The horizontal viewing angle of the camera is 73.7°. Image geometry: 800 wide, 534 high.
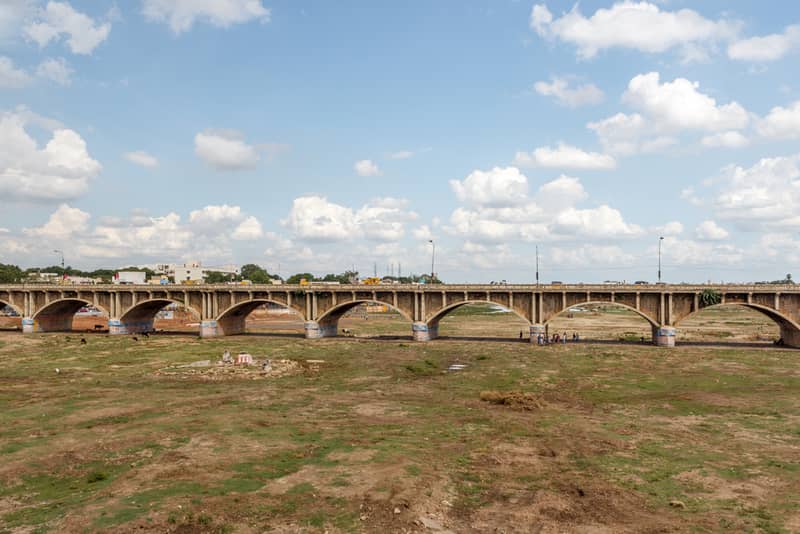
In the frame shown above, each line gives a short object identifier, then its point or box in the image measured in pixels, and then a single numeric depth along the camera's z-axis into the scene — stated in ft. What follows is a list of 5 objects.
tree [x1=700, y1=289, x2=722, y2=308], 241.55
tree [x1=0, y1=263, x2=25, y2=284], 597.11
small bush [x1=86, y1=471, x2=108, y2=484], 80.53
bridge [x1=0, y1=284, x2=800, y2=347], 246.27
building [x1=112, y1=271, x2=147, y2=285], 497.95
